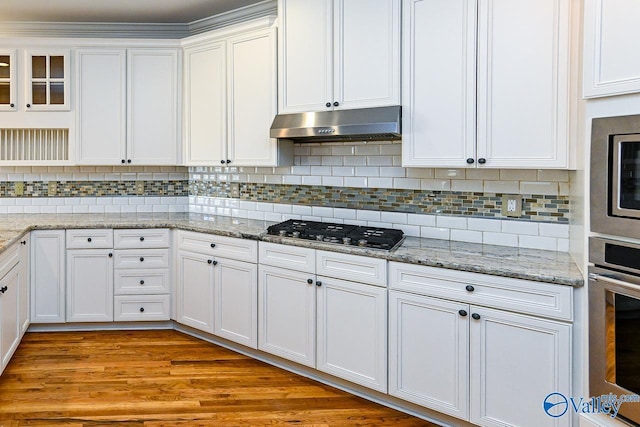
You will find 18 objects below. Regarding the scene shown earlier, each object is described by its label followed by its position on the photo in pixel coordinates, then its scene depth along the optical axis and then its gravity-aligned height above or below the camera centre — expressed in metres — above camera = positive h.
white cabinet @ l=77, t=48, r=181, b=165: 3.92 +0.77
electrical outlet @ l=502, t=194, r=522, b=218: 2.66 -0.02
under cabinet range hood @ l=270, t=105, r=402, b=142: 2.66 +0.45
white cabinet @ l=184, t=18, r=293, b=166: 3.39 +0.76
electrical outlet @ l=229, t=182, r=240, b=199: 4.02 +0.09
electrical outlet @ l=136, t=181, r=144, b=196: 4.34 +0.11
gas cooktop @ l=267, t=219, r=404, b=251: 2.63 -0.19
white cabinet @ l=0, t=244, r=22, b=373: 2.78 -0.62
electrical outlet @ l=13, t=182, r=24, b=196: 4.22 +0.11
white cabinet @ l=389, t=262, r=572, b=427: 2.03 -0.66
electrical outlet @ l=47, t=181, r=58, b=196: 4.25 +0.11
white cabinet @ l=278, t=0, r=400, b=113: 2.72 +0.88
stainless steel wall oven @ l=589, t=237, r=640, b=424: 1.75 -0.44
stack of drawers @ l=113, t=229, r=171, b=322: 3.70 -0.57
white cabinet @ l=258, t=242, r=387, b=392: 2.56 -0.64
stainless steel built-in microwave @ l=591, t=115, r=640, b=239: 1.71 +0.10
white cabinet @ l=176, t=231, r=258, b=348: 3.16 -0.59
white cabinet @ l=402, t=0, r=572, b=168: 2.24 +0.59
